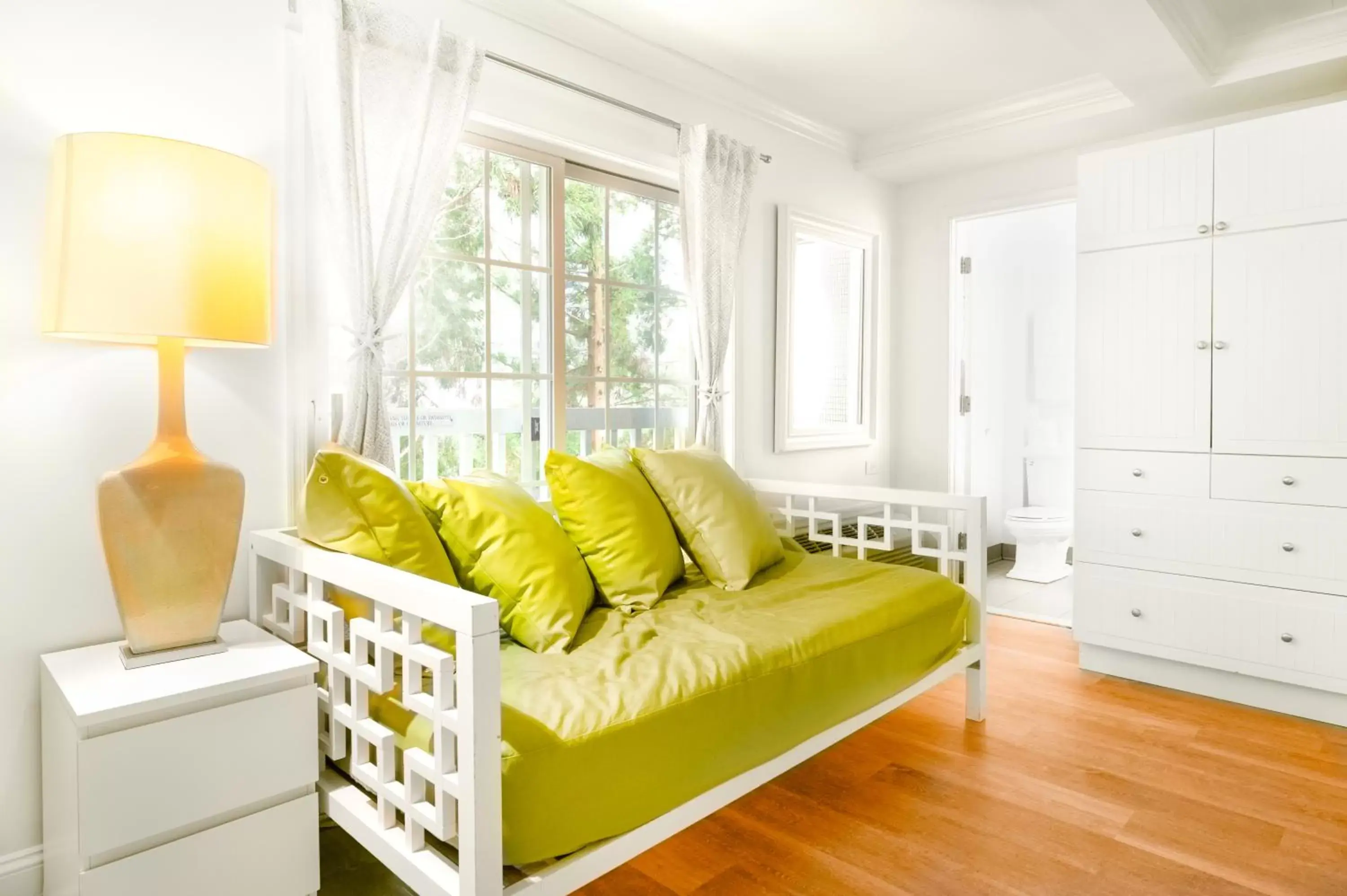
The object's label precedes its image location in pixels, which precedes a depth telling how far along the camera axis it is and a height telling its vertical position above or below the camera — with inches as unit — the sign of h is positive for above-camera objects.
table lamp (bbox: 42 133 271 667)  55.5 +9.9
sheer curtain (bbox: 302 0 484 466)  81.9 +31.4
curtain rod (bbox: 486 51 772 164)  99.7 +48.1
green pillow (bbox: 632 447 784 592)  98.5 -9.7
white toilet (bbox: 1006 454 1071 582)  186.2 -23.4
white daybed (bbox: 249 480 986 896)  49.1 -20.4
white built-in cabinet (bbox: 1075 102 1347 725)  106.2 +4.3
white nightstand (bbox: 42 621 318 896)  52.3 -23.5
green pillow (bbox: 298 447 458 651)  67.9 -6.8
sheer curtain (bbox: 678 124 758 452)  123.2 +32.5
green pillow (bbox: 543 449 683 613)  89.2 -10.3
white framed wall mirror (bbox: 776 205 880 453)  146.3 +21.9
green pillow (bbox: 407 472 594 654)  74.7 -11.6
